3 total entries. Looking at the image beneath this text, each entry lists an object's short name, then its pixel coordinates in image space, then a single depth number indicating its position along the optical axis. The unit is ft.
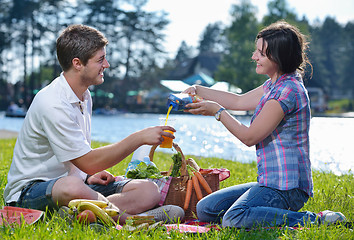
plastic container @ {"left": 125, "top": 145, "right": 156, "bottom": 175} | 13.01
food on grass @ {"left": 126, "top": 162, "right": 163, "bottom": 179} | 12.33
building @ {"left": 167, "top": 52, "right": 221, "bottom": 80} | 179.32
